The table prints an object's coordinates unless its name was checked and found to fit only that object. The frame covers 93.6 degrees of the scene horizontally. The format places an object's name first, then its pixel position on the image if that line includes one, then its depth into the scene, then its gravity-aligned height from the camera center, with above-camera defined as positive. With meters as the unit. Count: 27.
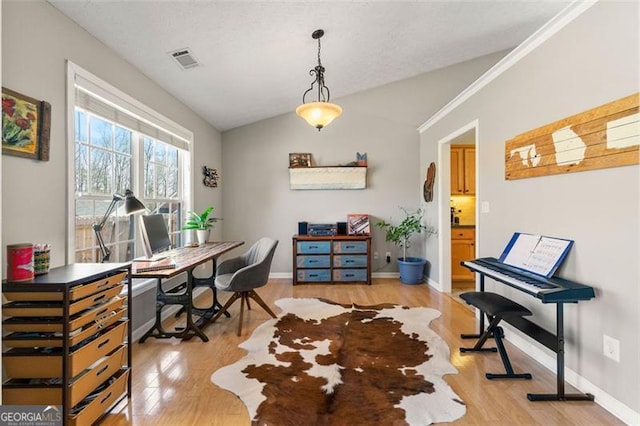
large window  2.29 +0.43
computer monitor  2.57 -0.19
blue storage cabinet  4.73 -0.73
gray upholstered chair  2.90 -0.63
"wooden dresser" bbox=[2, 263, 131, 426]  1.43 -0.64
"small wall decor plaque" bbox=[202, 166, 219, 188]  4.47 +0.57
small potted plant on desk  3.78 -0.14
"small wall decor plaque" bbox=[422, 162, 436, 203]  4.48 +0.48
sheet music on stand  2.08 -0.29
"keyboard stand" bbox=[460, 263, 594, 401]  1.88 -0.97
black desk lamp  2.23 +0.04
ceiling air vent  2.72 +1.46
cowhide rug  1.75 -1.15
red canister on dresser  1.44 -0.24
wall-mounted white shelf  4.99 +0.61
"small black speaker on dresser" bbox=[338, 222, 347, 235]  4.96 -0.24
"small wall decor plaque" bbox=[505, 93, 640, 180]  1.67 +0.48
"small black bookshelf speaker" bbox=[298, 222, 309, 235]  4.93 -0.24
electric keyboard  1.80 -0.45
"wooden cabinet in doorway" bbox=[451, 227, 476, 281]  4.76 -0.50
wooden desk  2.68 -0.80
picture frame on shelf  5.06 +0.90
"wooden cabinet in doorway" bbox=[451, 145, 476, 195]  4.88 +0.72
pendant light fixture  2.82 +0.98
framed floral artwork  1.62 +0.50
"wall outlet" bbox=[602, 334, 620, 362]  1.76 -0.79
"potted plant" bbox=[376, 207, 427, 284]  4.65 -0.40
